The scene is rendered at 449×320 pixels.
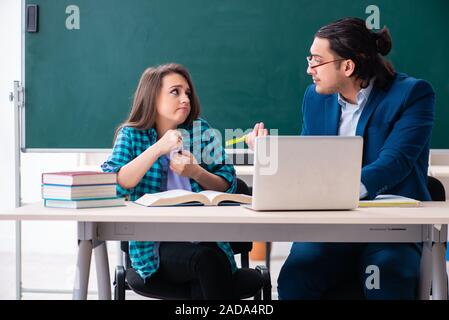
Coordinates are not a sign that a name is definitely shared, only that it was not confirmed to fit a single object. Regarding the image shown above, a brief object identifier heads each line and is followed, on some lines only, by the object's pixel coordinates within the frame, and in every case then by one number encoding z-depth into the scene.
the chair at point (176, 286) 3.93
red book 3.57
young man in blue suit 3.89
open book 3.67
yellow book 3.72
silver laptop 3.44
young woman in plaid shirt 3.85
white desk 3.60
